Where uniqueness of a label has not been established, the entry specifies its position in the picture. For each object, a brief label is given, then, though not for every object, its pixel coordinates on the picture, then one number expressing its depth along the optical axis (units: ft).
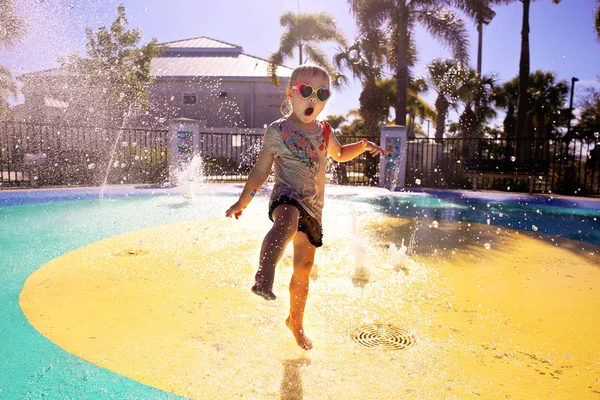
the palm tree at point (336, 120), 132.48
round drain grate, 9.12
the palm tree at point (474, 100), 79.15
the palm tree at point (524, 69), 59.26
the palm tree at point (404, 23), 56.75
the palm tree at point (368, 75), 69.46
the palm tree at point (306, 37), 73.05
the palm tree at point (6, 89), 66.51
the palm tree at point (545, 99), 100.01
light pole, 97.25
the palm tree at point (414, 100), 87.66
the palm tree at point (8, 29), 52.01
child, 8.36
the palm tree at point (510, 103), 99.40
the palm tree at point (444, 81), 80.53
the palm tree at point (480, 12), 54.85
